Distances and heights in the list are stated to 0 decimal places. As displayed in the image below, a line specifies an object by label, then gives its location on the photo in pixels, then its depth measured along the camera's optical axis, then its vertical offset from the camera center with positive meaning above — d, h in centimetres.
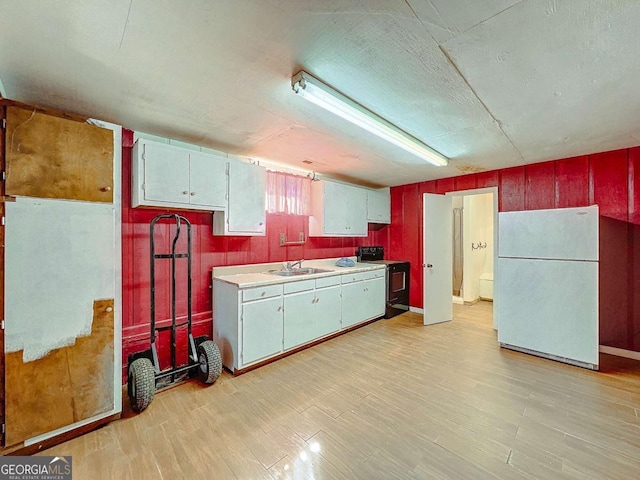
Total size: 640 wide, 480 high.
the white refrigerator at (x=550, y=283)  285 -52
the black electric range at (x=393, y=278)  468 -72
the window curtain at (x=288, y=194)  366 +67
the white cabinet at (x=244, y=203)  298 +43
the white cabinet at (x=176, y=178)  242 +61
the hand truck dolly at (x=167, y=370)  216 -116
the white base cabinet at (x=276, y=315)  273 -90
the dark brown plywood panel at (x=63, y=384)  168 -100
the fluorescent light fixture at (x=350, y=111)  173 +102
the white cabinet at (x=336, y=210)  411 +48
